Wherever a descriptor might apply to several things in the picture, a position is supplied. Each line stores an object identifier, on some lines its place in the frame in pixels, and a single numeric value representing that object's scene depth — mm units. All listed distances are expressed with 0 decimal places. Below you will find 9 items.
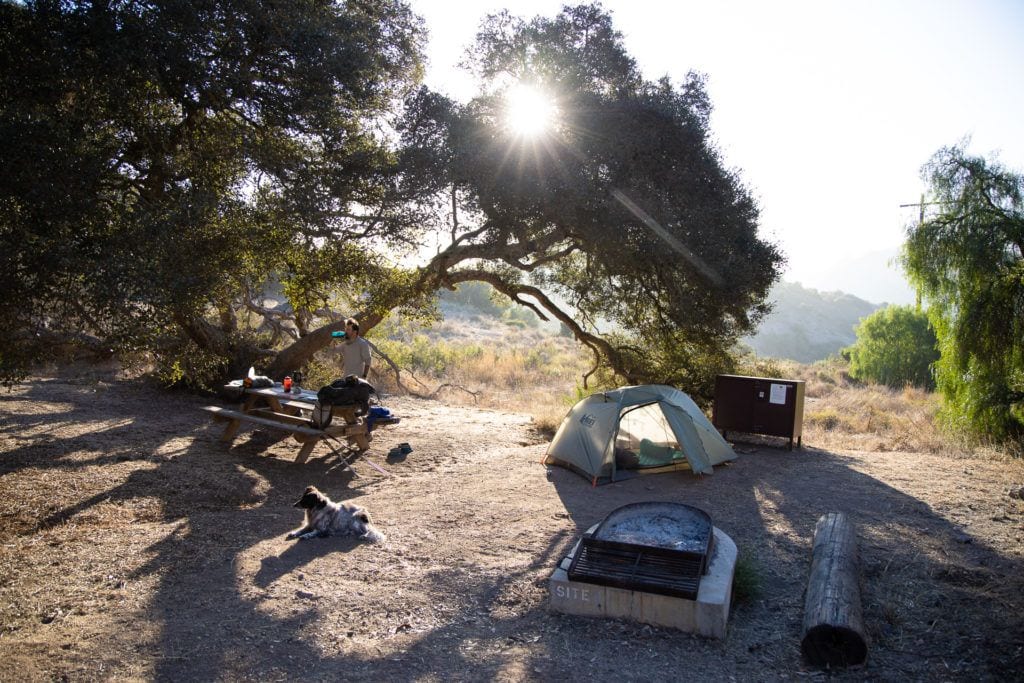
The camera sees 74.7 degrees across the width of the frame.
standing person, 9828
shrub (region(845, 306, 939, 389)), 28641
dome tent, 9320
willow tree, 11625
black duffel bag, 8547
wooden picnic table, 8876
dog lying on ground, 6488
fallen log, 4301
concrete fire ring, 4688
